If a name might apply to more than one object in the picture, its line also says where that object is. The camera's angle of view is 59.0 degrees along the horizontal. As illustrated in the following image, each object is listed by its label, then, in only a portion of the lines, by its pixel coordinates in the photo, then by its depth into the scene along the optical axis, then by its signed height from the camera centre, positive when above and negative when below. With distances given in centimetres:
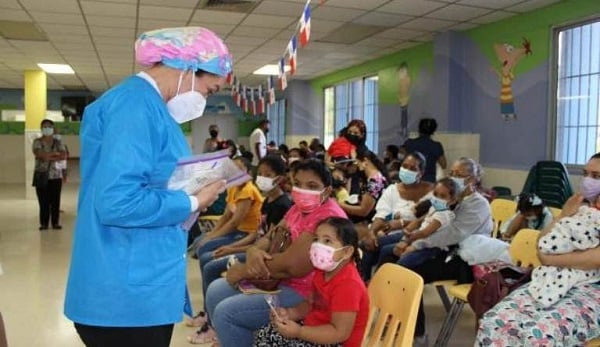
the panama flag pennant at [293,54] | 494 +86
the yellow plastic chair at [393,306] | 175 -57
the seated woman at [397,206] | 360 -43
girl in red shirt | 179 -56
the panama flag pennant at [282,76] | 583 +77
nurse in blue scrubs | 122 -16
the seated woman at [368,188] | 379 -32
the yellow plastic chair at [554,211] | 350 -42
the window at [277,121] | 1323 +61
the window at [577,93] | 518 +57
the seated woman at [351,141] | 487 +4
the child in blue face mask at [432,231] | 303 -49
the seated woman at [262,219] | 309 -45
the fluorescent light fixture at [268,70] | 970 +142
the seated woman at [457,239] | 289 -52
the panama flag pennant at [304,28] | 377 +85
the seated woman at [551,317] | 202 -66
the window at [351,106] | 954 +78
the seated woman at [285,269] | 218 -54
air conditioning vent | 537 +143
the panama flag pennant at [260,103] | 1039 +81
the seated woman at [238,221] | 353 -53
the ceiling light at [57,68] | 988 +141
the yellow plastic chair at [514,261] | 267 -57
